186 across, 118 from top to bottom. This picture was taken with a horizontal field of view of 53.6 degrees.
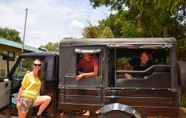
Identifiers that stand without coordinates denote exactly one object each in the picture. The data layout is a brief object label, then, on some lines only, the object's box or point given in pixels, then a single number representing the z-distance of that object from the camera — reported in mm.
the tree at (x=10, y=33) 26986
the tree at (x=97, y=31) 10943
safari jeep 2912
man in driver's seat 3055
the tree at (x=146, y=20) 6546
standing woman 3259
